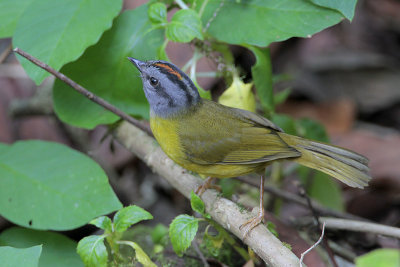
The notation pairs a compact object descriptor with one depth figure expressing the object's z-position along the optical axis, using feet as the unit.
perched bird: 19.94
